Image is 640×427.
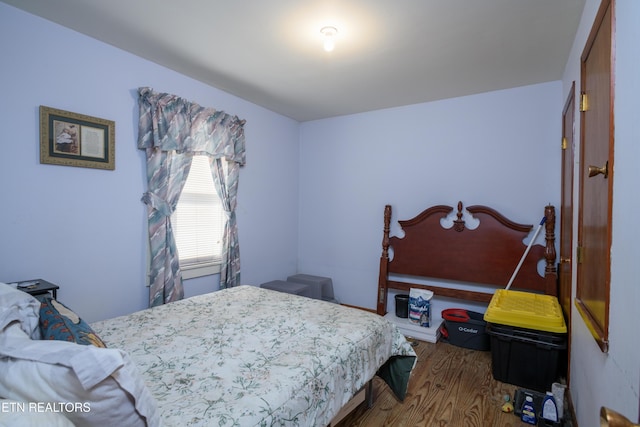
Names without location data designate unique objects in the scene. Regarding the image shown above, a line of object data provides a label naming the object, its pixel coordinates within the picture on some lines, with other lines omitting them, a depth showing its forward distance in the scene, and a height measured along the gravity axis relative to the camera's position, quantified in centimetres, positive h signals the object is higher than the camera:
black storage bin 212 -103
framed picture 201 +46
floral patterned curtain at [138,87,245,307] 251 +47
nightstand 172 -47
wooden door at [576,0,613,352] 113 +13
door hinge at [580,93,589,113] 160 +57
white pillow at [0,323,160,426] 71 -41
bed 73 -68
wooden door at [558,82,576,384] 211 -1
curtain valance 249 +72
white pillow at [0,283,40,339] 103 -38
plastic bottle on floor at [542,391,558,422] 173 -112
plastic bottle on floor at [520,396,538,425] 181 -120
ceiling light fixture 203 +117
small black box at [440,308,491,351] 280 -112
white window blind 290 -16
